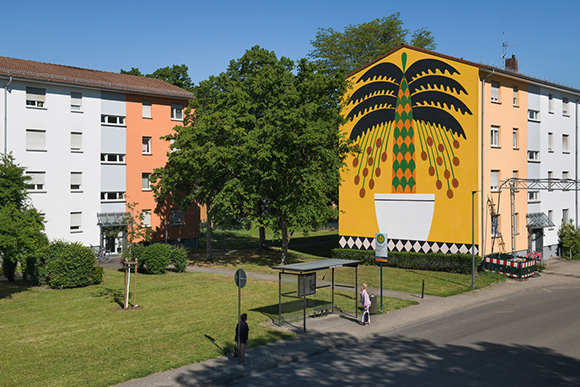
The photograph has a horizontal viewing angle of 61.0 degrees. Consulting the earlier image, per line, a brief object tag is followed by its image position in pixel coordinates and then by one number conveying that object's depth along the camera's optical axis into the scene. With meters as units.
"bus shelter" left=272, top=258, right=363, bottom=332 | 15.50
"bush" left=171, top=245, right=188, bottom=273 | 26.77
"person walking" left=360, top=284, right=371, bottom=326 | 15.86
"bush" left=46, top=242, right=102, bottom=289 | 21.94
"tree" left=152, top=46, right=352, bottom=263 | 27.14
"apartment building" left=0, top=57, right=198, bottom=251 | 30.98
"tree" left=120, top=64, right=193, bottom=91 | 57.47
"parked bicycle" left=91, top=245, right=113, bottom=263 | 32.38
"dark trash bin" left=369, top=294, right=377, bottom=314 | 17.20
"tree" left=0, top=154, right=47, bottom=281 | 17.45
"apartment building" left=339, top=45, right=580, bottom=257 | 27.61
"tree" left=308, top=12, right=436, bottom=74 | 45.12
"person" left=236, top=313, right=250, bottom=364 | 11.74
